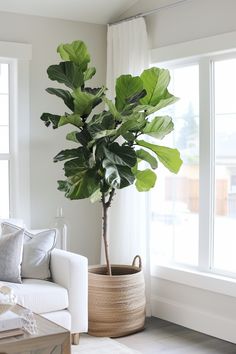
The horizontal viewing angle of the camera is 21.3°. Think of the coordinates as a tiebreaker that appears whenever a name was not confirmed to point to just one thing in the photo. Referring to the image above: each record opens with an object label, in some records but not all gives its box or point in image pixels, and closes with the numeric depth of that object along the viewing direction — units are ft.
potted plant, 14.70
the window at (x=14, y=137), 16.98
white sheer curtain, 16.98
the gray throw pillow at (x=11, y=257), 14.14
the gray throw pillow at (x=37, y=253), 14.61
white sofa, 13.69
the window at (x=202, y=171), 15.29
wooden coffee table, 9.43
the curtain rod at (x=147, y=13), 16.06
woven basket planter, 15.20
